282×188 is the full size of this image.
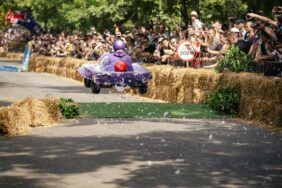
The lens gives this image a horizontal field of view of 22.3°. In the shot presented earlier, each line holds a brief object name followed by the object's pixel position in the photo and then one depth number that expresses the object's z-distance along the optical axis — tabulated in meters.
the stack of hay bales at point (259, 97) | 15.93
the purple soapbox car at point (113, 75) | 22.36
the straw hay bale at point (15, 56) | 72.19
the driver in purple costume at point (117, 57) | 22.47
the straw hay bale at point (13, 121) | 14.08
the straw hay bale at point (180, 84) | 20.94
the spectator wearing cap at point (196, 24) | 24.55
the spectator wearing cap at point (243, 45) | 19.71
